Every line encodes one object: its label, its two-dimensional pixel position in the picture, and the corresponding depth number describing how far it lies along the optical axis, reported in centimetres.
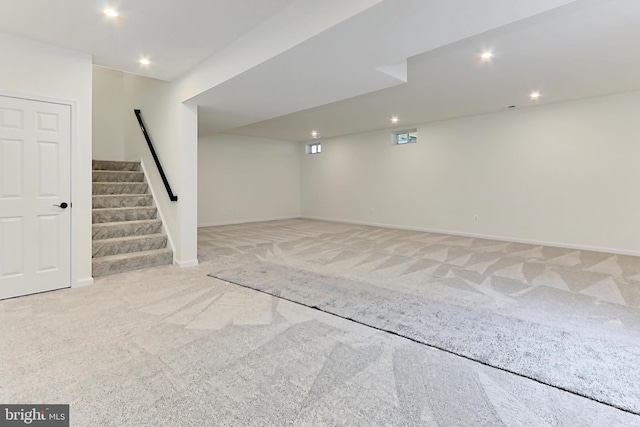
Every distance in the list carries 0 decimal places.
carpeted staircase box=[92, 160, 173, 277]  423
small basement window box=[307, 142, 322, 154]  1019
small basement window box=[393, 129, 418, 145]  795
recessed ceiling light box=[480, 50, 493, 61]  356
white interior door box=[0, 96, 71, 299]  320
